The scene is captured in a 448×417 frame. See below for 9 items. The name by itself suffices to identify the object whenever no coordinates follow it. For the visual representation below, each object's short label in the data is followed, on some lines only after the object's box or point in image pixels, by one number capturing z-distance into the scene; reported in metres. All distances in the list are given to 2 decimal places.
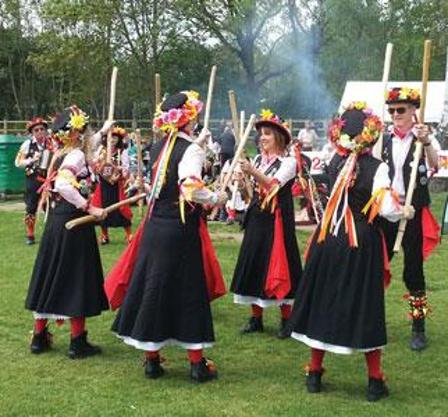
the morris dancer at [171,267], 5.15
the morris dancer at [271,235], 6.30
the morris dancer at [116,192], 10.88
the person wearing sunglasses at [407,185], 5.87
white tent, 22.43
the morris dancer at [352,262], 4.82
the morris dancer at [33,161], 10.80
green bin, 17.27
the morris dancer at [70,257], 5.74
